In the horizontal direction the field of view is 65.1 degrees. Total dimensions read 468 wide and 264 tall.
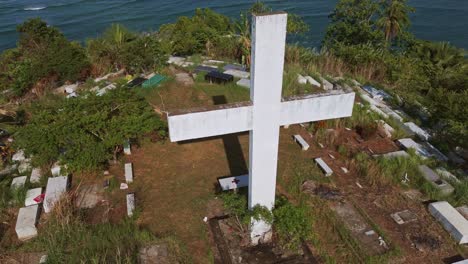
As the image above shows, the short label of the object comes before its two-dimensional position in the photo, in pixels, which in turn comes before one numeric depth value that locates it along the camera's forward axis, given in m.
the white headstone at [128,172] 8.43
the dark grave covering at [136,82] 12.95
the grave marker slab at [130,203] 7.37
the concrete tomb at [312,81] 13.16
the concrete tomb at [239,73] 13.63
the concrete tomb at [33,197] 7.70
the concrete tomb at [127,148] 9.52
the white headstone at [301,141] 9.62
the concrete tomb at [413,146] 9.46
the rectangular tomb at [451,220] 6.65
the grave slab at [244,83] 12.80
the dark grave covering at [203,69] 14.28
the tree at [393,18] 20.42
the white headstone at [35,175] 8.50
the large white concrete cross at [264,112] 4.93
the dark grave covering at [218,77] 13.12
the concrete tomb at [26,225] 6.91
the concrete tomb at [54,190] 7.38
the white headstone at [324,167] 8.58
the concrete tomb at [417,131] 10.42
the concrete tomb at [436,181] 7.90
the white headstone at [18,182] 8.24
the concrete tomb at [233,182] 7.91
